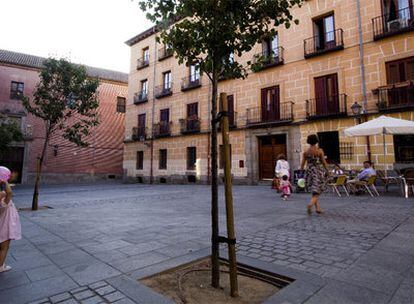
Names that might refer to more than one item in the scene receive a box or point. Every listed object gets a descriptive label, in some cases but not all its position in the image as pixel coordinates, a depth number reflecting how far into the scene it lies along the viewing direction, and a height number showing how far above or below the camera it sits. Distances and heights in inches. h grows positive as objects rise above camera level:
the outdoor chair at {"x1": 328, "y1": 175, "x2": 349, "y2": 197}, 366.2 -13.5
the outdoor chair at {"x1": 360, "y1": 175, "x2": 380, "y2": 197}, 368.2 -15.8
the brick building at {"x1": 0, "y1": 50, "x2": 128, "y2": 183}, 971.3 +137.5
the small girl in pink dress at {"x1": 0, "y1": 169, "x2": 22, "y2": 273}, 119.8 -22.6
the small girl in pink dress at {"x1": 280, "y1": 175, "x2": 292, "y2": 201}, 347.3 -20.5
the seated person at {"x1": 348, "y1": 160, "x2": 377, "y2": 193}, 374.3 -9.2
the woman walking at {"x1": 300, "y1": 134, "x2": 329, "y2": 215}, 235.0 +0.7
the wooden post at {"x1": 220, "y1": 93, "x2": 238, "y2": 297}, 90.5 -7.6
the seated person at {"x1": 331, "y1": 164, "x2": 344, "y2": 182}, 413.3 -3.7
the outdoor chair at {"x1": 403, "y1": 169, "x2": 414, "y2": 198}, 329.1 -10.9
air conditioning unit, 483.8 +262.7
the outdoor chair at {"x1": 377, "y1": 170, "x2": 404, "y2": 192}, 350.9 -8.2
